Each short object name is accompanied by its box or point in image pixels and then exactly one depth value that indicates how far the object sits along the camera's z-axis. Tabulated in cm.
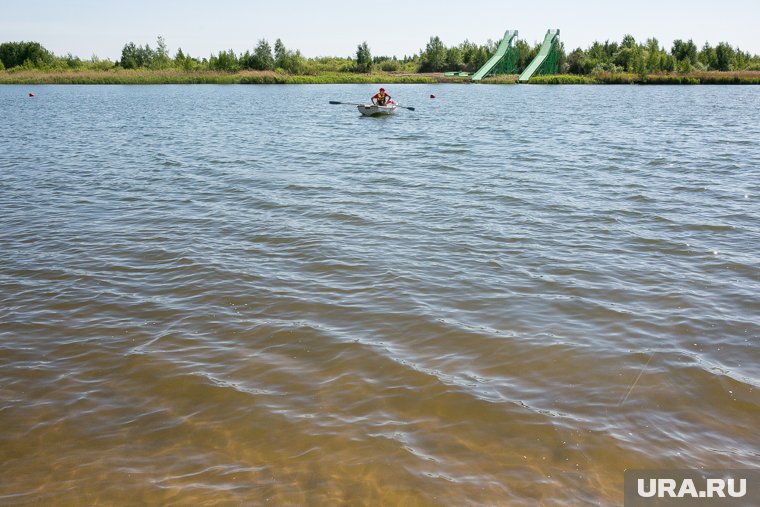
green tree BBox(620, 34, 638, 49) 12087
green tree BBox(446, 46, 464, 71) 13611
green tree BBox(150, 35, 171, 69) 13150
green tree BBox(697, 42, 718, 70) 11344
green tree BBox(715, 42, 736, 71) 11225
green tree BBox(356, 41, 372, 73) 12506
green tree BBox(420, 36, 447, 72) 13562
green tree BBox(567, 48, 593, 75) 11308
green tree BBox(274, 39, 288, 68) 12400
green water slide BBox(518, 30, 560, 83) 11730
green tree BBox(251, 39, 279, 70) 12344
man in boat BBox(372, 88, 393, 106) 4065
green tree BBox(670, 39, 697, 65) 11419
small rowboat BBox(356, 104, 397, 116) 3972
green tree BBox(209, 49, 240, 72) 12192
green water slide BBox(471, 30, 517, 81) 12038
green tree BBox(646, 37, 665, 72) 10606
